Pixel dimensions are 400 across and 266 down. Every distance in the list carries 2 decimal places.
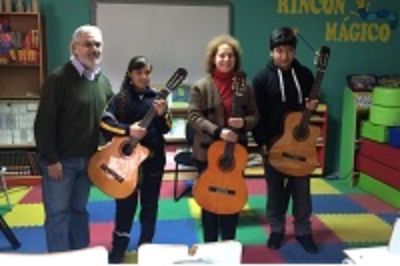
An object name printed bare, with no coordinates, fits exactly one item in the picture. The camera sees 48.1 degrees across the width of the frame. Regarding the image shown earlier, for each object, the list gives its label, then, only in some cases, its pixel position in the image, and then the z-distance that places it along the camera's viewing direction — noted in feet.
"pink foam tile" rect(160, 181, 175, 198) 14.43
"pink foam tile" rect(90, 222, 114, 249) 10.52
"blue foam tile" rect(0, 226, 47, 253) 10.14
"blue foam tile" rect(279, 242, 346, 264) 9.78
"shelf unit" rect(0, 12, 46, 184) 14.78
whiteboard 15.62
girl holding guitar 8.41
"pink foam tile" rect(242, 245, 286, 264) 9.73
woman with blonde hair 8.52
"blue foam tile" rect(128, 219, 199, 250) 10.68
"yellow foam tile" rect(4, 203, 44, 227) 11.73
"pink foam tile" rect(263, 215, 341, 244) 10.91
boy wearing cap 9.56
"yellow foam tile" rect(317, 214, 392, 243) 11.05
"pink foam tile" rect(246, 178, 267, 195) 14.75
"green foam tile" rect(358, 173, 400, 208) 13.65
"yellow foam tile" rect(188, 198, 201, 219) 12.50
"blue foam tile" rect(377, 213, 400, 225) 12.28
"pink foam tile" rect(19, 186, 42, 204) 13.53
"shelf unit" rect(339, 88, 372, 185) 15.58
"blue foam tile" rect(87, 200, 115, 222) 12.24
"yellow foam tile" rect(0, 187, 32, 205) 13.61
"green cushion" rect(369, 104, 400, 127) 14.23
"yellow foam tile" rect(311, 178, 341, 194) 14.97
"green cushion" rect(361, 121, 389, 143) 14.32
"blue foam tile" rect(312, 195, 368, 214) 13.14
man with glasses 7.68
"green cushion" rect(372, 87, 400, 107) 14.15
